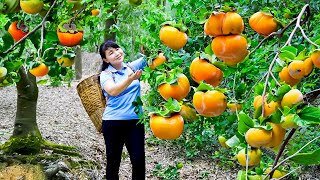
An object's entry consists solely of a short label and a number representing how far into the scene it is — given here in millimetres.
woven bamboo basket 4980
